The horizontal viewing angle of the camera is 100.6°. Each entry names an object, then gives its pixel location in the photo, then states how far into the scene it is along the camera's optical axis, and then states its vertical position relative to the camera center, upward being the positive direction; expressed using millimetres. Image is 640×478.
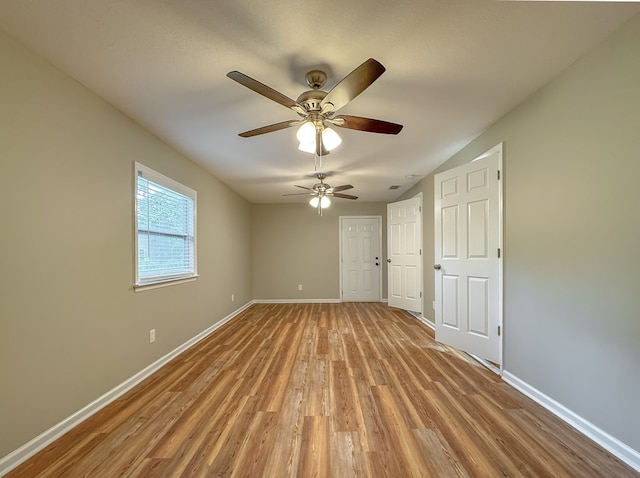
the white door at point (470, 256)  2506 -168
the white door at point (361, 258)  6148 -420
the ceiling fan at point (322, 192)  4048 +756
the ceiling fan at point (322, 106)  1323 +802
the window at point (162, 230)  2467 +107
